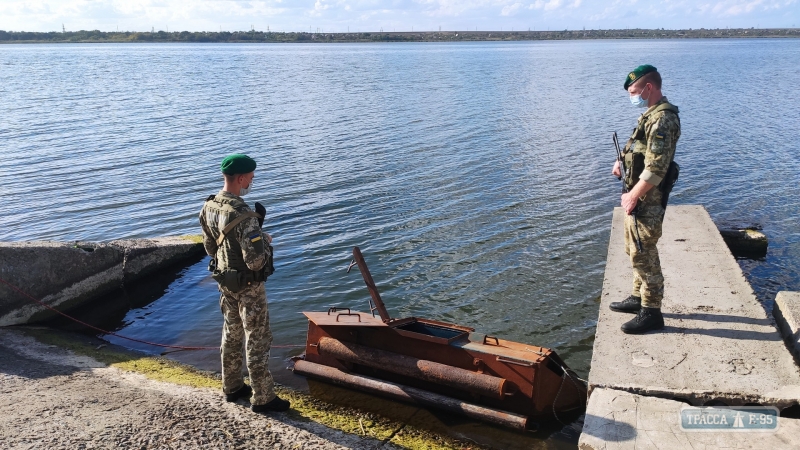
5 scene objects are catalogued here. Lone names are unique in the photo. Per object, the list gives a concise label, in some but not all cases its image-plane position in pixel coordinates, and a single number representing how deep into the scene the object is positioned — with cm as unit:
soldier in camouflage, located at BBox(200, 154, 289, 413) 538
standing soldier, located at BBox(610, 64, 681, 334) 583
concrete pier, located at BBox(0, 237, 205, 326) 862
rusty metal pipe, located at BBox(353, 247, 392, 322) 631
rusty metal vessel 584
